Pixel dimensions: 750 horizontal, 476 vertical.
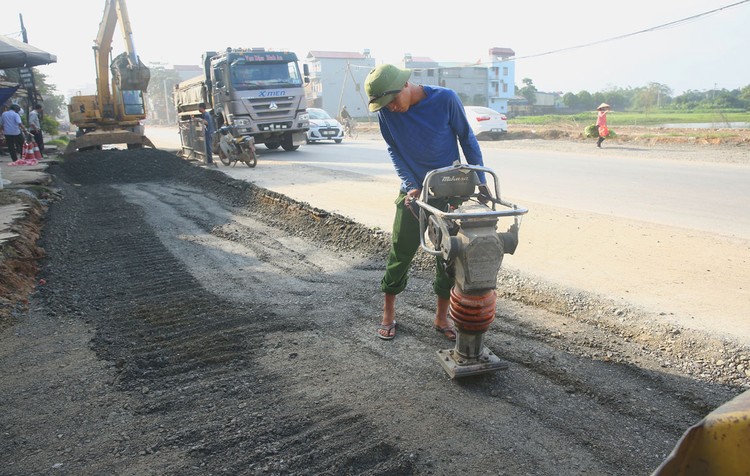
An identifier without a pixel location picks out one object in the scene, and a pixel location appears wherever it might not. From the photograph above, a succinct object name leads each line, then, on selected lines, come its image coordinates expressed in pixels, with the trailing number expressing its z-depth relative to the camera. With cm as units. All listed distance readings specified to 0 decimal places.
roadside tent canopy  990
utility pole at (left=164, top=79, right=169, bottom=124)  6779
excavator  1792
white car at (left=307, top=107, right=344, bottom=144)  2319
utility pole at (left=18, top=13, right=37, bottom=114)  2260
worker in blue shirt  340
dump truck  1633
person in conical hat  1778
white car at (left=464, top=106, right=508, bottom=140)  2300
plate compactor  297
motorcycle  1469
